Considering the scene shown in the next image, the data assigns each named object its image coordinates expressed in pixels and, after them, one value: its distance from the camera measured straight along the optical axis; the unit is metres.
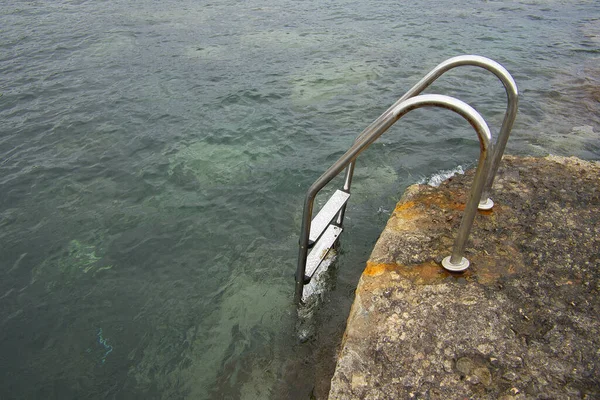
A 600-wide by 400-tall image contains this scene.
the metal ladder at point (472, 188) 2.29
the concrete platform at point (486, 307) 2.29
